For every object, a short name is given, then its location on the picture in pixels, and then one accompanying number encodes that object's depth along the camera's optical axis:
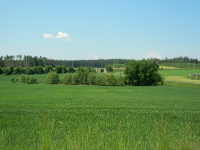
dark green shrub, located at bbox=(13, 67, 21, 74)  121.78
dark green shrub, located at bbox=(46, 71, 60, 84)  81.25
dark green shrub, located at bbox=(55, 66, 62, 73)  138.04
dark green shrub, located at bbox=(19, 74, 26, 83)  81.62
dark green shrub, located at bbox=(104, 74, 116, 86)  75.56
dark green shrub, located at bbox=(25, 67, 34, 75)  124.56
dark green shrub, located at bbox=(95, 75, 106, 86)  75.95
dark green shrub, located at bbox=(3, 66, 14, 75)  119.44
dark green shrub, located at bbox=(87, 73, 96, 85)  78.44
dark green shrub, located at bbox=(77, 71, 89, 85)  80.14
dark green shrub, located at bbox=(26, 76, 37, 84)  80.19
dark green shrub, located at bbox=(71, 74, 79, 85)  80.56
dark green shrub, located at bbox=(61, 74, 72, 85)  81.11
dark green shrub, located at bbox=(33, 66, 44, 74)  131.41
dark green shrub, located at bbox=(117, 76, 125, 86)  75.75
